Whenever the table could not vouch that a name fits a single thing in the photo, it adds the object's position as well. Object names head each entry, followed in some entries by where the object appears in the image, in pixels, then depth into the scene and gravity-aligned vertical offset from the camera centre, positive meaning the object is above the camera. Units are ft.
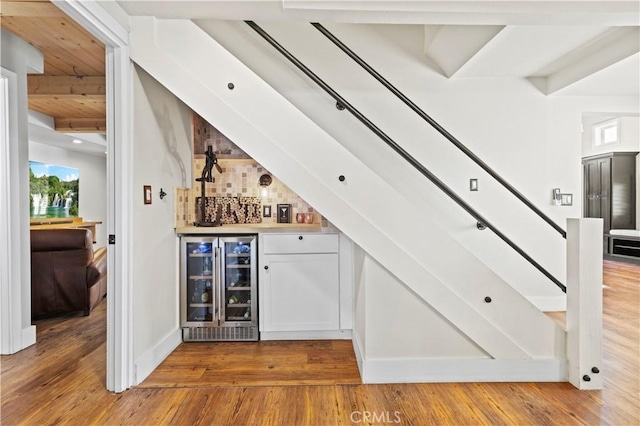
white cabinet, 9.93 -2.08
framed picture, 11.83 -0.11
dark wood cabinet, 24.16 +1.21
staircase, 7.57 -0.08
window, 24.71 +5.53
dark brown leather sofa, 11.53 -2.03
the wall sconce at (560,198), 12.03 +0.36
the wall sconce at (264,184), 11.75 +0.86
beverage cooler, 9.99 -2.27
